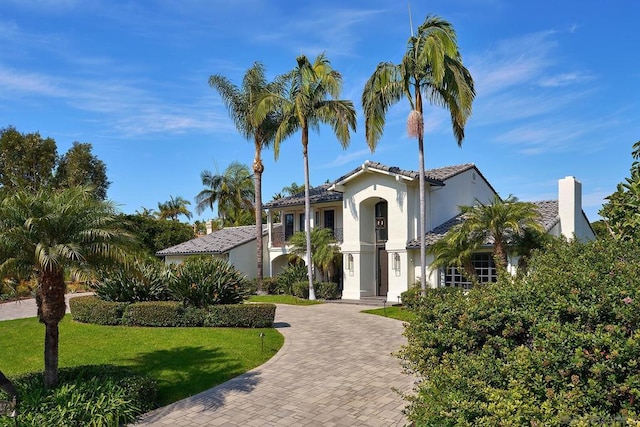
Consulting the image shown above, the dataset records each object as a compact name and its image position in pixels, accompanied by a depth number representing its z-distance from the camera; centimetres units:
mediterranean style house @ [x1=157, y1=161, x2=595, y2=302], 2280
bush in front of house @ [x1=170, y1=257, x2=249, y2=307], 1526
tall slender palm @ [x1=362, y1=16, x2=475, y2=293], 1917
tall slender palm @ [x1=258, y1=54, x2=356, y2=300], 2422
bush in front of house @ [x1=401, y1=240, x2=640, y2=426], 339
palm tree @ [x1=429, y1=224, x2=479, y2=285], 1939
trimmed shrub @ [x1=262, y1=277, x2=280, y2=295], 2953
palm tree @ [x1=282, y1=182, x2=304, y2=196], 5090
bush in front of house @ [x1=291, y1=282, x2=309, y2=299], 2628
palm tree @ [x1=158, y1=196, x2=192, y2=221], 5438
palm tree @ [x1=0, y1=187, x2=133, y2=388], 718
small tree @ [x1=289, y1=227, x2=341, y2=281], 2631
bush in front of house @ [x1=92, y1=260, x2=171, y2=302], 1600
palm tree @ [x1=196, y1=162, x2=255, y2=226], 4425
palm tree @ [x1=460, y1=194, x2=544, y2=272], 1803
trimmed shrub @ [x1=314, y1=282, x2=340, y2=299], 2614
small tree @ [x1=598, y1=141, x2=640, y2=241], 708
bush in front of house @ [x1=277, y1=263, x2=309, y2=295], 2791
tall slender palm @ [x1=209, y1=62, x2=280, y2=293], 2948
